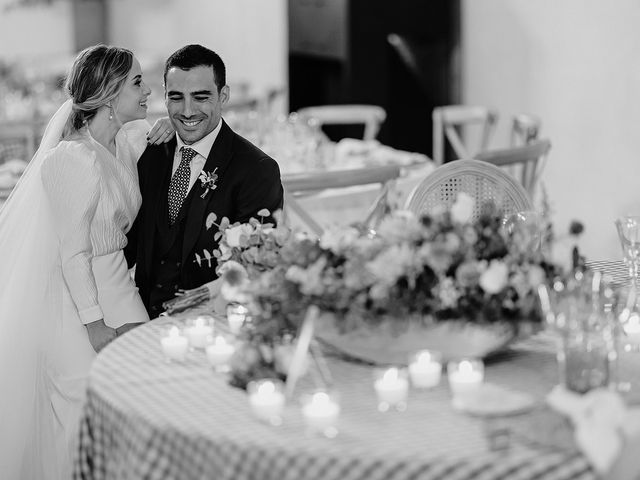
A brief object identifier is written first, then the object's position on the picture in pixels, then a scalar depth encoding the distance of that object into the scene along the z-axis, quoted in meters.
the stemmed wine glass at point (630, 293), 2.20
